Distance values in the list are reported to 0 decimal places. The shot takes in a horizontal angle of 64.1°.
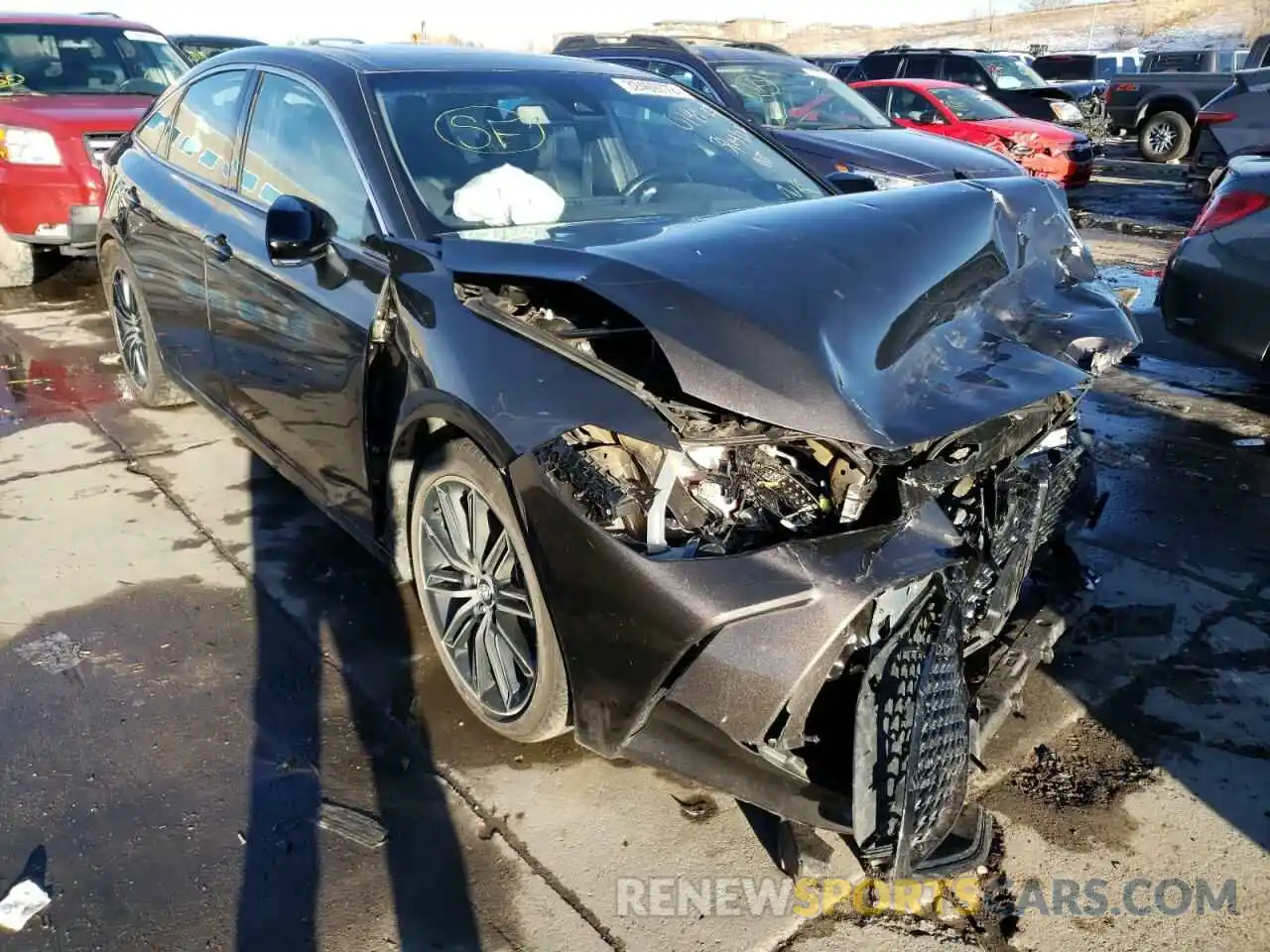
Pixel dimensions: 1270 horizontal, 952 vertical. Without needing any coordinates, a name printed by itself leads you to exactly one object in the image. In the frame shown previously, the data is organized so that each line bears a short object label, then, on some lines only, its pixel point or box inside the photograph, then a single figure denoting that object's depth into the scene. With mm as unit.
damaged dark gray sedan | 2123
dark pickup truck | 15844
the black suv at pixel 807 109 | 7648
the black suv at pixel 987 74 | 14023
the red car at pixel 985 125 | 11711
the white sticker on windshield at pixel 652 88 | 3822
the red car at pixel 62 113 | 6871
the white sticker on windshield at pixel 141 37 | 8211
